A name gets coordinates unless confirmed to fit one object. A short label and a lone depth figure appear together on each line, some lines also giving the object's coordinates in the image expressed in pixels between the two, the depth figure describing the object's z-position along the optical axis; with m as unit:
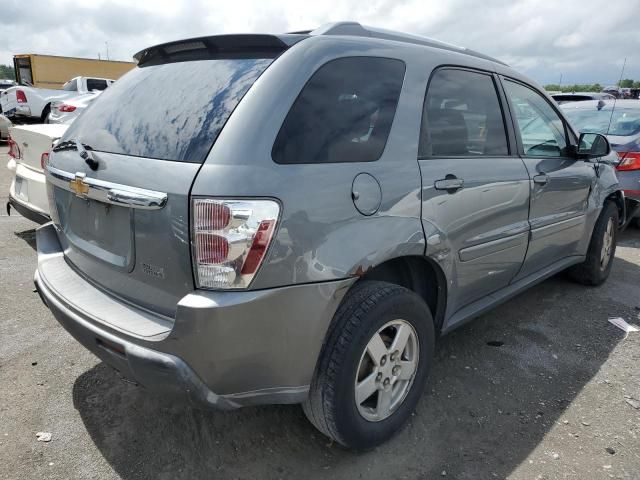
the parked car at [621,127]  5.76
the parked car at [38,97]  16.52
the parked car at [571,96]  15.08
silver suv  1.77
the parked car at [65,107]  12.34
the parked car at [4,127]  12.34
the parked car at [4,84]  29.76
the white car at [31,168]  4.31
